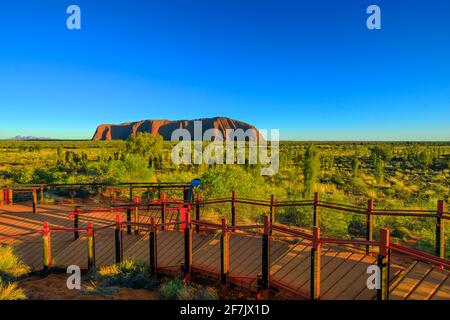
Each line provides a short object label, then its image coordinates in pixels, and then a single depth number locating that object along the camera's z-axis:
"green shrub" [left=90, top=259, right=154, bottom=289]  6.74
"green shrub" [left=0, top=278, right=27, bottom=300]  5.18
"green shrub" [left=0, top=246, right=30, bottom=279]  7.14
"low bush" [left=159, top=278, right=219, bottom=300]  5.79
